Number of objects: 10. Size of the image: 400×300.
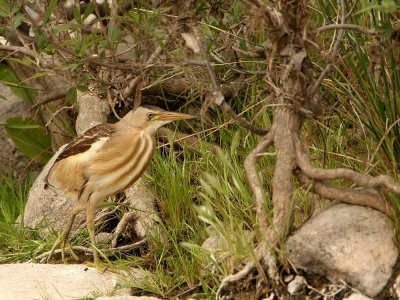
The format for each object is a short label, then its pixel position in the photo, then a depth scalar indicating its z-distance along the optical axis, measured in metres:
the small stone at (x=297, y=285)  6.97
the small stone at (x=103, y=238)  9.68
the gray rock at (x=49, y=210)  10.06
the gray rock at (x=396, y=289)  6.83
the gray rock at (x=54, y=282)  8.19
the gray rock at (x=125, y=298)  7.59
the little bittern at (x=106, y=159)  8.86
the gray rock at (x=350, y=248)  6.82
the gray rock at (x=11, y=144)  12.37
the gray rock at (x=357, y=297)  6.73
